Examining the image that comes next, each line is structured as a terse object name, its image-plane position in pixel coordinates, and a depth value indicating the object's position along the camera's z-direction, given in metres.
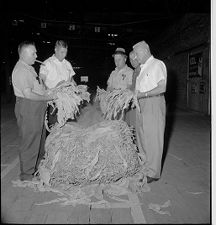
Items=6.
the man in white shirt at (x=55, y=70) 4.71
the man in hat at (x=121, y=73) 5.60
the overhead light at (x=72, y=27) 17.45
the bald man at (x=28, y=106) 3.95
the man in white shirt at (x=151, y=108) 4.17
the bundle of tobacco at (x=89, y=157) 3.86
